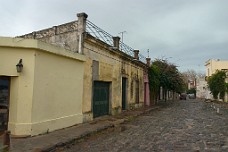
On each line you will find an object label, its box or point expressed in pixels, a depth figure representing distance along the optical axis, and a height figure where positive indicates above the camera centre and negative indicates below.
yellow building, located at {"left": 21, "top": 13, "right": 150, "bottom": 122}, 8.26 +1.38
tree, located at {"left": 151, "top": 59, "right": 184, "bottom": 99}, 21.08 +1.66
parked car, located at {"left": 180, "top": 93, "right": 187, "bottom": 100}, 36.30 -1.82
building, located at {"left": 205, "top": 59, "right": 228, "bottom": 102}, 33.89 +4.74
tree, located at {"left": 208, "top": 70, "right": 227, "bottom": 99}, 25.49 +0.86
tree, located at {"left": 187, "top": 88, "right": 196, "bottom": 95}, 52.28 -0.76
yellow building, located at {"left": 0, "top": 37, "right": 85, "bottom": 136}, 5.78 +0.06
